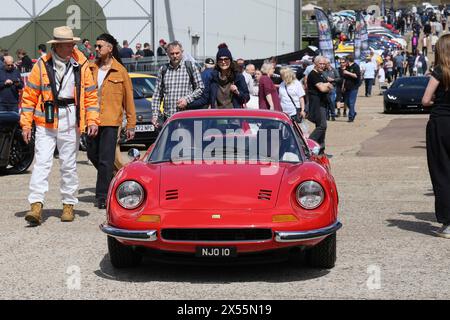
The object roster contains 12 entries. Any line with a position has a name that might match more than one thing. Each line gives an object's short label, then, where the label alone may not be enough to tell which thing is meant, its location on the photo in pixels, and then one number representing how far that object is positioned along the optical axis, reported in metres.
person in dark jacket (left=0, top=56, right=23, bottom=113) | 20.00
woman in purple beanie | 11.74
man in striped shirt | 11.69
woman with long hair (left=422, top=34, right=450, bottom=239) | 9.10
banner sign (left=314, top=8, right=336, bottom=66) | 33.34
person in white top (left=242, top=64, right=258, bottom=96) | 20.78
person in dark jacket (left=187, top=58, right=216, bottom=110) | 11.72
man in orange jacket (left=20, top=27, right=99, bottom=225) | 9.98
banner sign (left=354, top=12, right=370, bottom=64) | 38.19
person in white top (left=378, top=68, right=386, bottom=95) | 49.44
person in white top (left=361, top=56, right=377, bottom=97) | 37.34
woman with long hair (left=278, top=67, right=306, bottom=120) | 16.72
